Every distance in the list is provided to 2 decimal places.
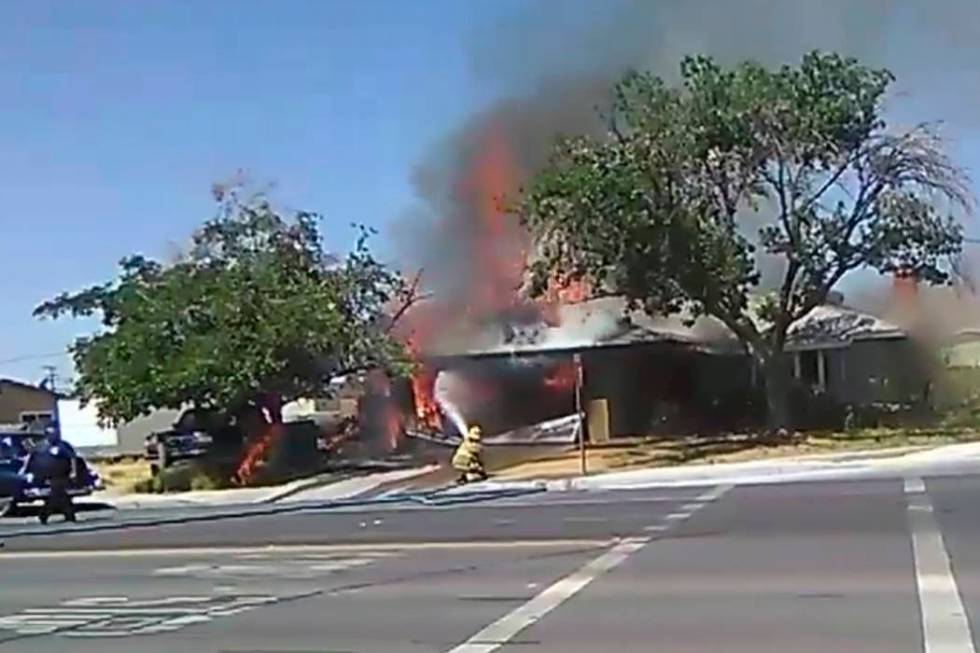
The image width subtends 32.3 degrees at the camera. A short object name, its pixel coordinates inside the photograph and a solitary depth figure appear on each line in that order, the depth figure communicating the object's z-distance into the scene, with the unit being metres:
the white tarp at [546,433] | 40.41
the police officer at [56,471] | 27.62
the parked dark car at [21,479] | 28.47
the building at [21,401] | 67.06
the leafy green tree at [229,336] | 33.28
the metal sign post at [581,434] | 31.18
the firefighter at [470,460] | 30.36
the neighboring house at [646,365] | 43.97
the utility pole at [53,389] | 53.16
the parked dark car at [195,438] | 36.56
